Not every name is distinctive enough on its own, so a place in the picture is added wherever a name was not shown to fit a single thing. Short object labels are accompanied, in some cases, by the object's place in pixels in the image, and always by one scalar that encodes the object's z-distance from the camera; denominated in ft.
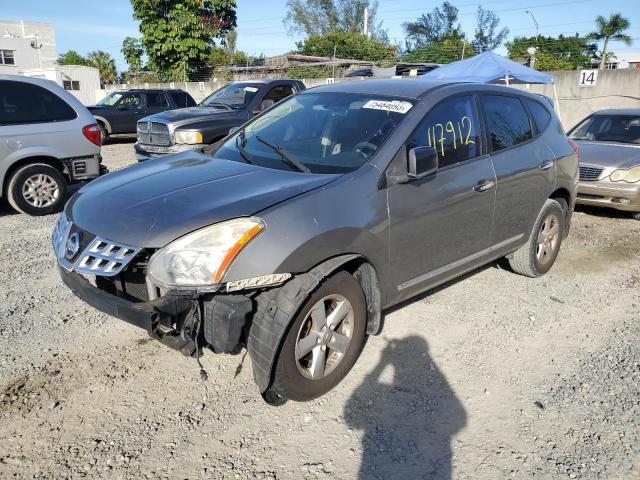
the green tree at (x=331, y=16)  206.80
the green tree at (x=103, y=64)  187.42
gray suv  8.82
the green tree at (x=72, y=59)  190.44
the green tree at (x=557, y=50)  98.54
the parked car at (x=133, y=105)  52.31
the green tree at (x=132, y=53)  116.47
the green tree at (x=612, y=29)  120.37
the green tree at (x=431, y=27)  186.39
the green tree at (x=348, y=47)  136.87
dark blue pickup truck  29.04
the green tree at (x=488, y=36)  175.42
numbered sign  47.46
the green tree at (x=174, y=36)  99.25
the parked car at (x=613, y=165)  23.84
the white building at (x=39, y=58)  114.21
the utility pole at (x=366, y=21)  189.78
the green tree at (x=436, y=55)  107.08
